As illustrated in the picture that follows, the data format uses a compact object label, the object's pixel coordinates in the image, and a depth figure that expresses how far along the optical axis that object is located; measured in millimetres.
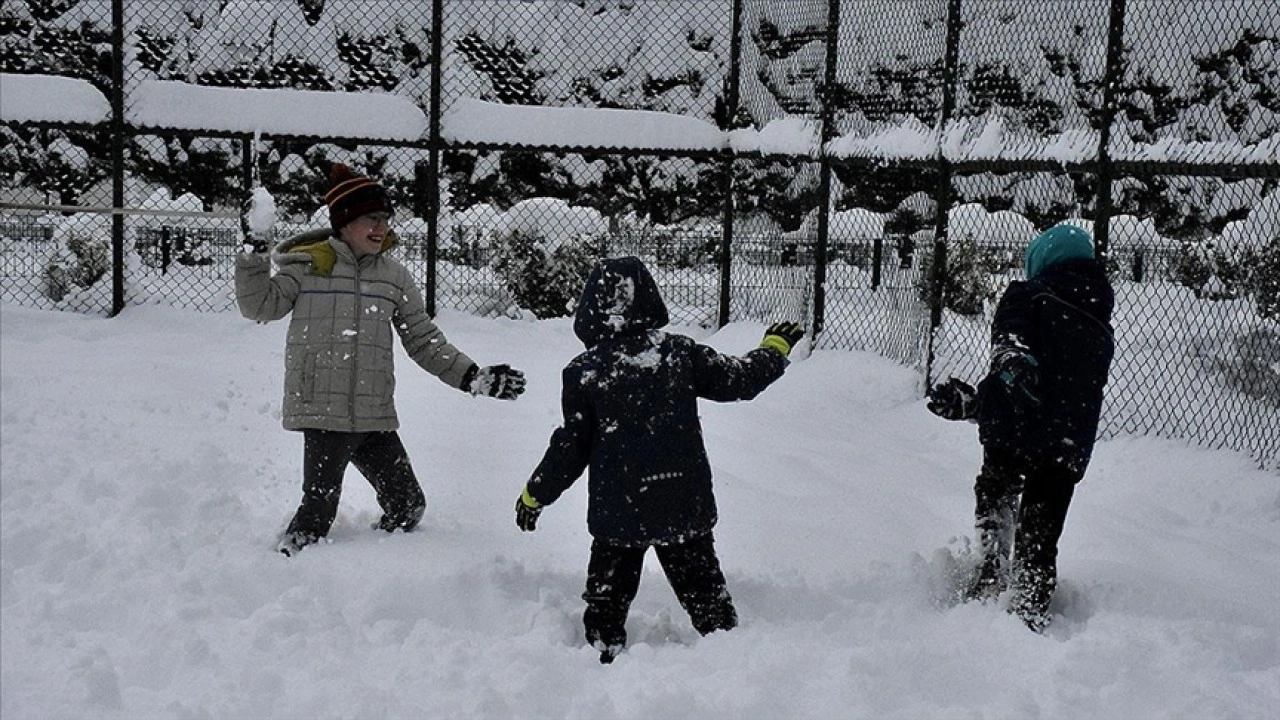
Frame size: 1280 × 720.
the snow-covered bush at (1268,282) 8711
